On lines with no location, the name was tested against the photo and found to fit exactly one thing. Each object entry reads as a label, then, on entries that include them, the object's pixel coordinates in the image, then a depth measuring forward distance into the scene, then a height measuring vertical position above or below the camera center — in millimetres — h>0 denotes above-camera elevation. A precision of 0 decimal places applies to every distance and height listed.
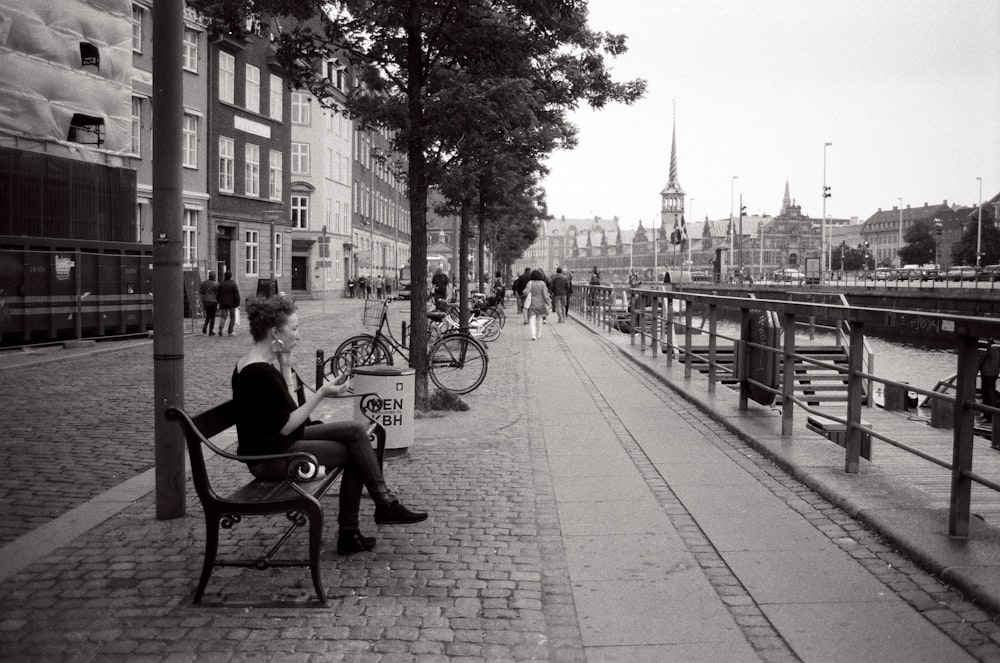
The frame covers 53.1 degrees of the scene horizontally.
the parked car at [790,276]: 91775 +1225
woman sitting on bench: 4996 -773
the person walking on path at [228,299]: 24750 -558
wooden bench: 4539 -1034
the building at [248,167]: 40500 +4793
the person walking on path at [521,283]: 33781 -22
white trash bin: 8008 -968
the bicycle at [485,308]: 26875 -729
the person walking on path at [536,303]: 24312 -501
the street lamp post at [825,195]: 83581 +7808
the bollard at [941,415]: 10962 -1458
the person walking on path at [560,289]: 35000 -202
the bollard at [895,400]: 15008 -1710
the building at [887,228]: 176875 +11446
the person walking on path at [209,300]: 24609 -585
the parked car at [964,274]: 64625 +1179
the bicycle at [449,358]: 12797 -1014
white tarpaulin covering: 20547 +4548
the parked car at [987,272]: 56169 +1116
